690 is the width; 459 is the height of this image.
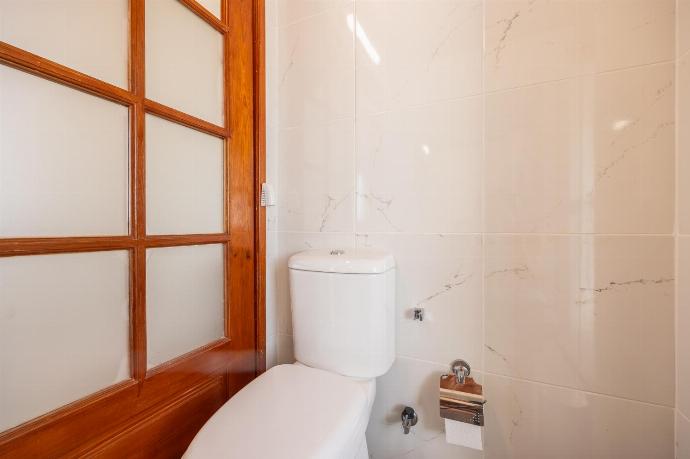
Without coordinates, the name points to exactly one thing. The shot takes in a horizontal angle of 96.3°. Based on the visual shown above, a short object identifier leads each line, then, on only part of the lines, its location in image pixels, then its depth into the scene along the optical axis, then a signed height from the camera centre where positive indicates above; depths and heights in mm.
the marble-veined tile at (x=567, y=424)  743 -516
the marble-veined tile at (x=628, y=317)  730 -225
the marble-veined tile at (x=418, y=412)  952 -614
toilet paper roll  832 -574
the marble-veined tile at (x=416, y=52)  899 +542
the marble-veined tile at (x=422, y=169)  904 +178
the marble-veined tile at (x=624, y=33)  719 +464
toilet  637 -429
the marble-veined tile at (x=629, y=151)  723 +179
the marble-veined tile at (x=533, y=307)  805 -222
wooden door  598 +12
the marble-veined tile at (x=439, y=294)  906 -210
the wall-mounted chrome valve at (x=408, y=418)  951 -599
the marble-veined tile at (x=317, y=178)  1074 +177
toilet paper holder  831 -473
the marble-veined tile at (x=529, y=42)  796 +493
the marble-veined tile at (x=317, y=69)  1073 +571
